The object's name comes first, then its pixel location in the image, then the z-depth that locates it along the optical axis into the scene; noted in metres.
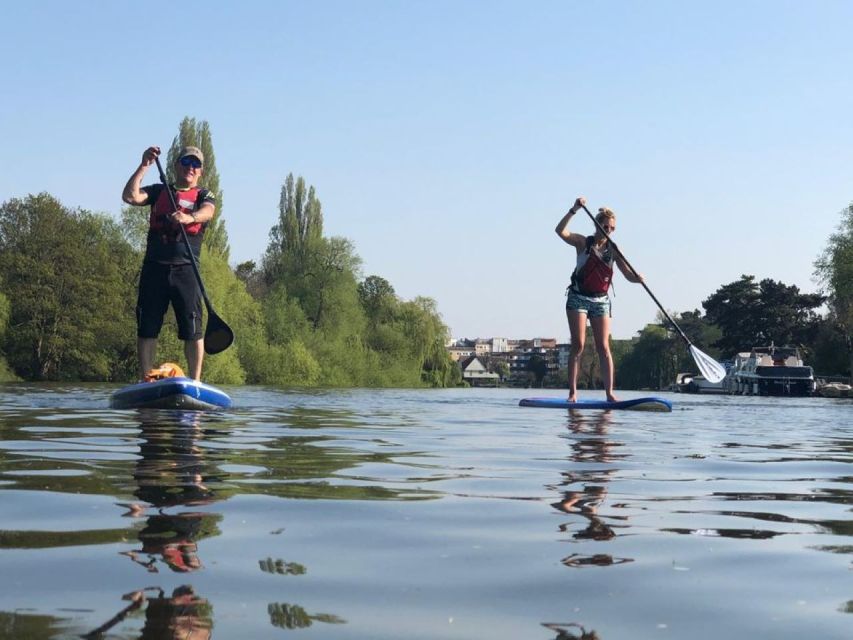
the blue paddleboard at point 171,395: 8.84
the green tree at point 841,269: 55.91
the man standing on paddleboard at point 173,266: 9.04
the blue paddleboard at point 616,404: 11.22
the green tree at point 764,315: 81.56
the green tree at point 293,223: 65.25
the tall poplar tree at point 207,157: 54.32
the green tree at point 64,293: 43.75
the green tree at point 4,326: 40.07
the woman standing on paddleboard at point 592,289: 11.48
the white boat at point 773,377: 51.19
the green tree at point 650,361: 120.88
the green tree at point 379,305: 56.53
